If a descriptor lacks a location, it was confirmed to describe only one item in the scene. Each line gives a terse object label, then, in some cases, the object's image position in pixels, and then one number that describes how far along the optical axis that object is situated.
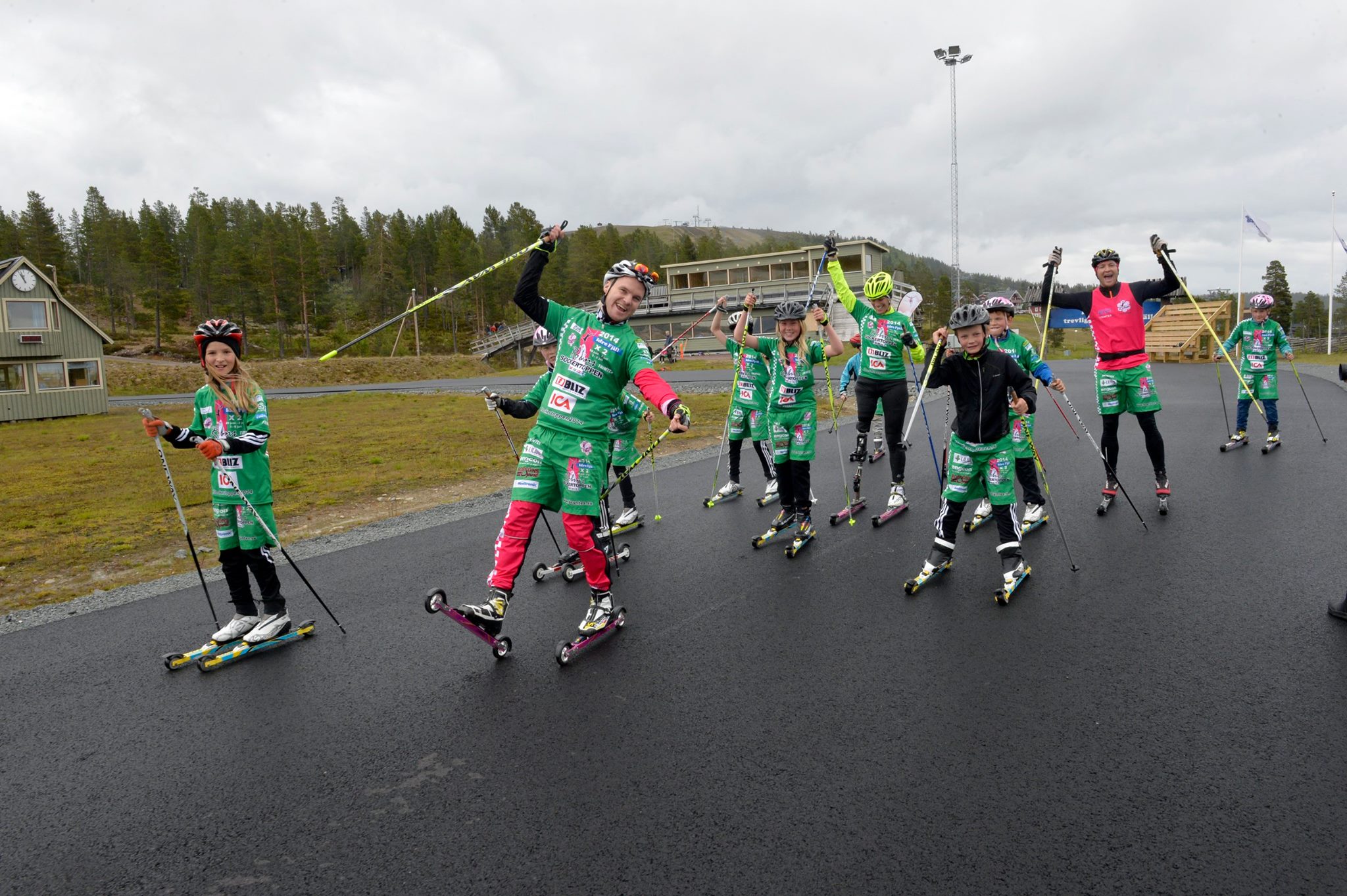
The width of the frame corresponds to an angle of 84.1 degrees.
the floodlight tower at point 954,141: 38.66
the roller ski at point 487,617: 4.93
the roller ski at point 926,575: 6.08
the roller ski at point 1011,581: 5.75
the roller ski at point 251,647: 5.07
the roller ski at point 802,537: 7.23
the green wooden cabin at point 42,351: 29.19
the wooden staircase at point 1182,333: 36.62
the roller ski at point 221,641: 5.08
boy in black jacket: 6.02
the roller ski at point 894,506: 8.45
